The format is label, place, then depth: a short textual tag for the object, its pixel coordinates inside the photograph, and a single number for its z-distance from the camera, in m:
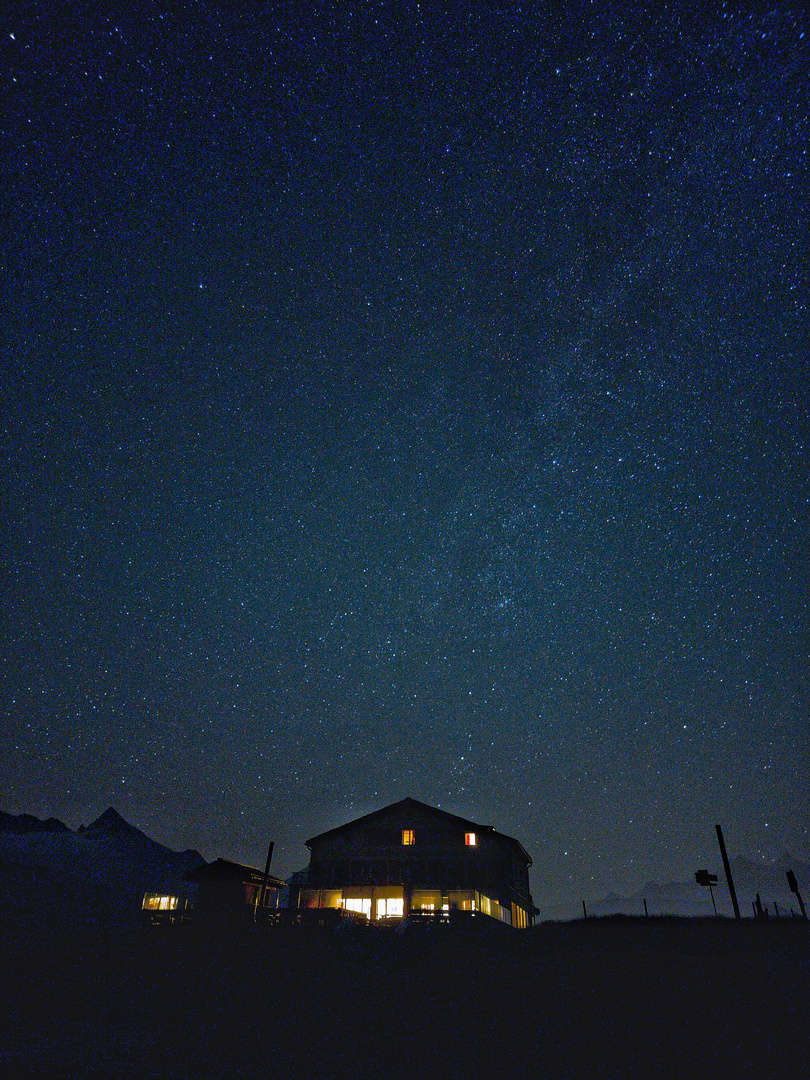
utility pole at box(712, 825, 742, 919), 31.75
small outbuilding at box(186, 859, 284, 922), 39.81
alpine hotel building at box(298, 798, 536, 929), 37.50
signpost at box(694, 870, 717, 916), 34.12
